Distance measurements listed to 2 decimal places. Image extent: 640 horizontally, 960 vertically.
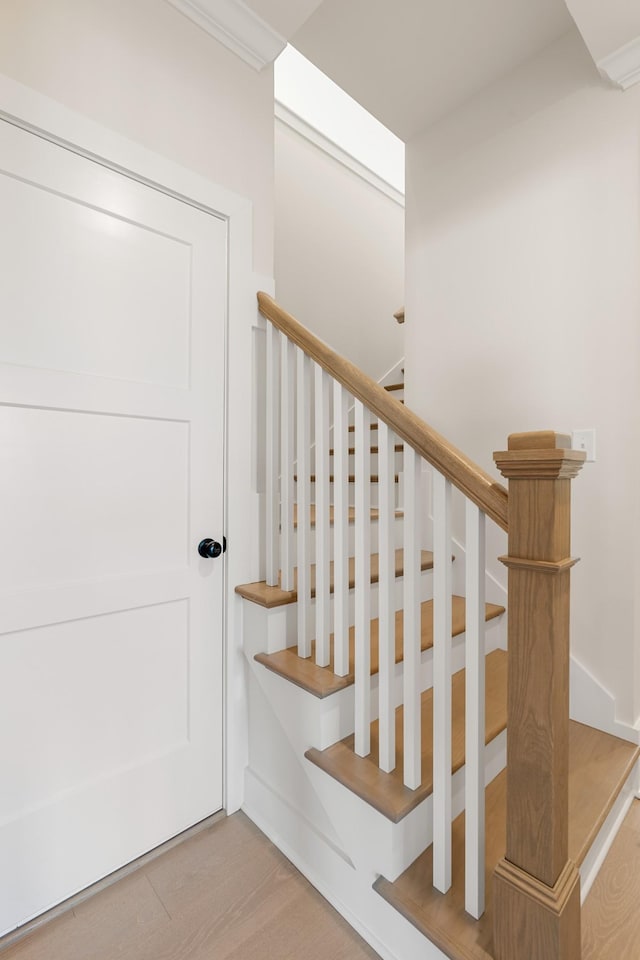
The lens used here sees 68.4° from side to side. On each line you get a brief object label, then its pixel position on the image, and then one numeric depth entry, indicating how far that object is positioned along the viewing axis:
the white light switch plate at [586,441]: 1.65
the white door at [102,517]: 1.16
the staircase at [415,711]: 0.85
